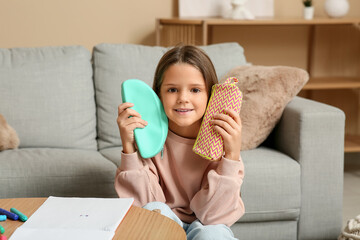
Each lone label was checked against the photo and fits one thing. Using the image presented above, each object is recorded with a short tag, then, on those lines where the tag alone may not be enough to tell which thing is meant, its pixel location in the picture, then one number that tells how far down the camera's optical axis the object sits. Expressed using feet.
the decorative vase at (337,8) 10.14
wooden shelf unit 9.60
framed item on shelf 10.39
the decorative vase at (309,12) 10.18
